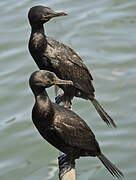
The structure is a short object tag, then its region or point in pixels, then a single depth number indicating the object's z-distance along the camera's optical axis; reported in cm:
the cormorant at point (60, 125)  841
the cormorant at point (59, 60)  982
